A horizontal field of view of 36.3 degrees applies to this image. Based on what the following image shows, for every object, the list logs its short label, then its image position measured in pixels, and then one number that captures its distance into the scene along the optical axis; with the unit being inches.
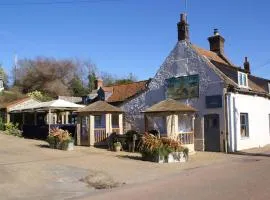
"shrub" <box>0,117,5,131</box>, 1520.3
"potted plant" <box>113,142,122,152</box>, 981.8
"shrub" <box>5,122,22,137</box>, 1411.2
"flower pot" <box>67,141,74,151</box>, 957.9
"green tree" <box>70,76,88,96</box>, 2826.0
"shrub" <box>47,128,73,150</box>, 955.8
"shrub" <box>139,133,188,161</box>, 765.9
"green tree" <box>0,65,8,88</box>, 2698.1
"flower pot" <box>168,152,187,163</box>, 768.5
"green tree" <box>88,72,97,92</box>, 2945.4
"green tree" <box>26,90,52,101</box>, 1906.3
